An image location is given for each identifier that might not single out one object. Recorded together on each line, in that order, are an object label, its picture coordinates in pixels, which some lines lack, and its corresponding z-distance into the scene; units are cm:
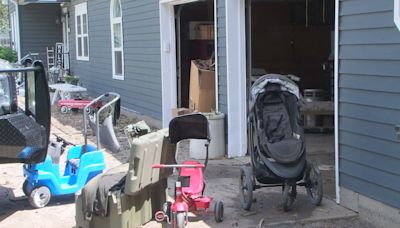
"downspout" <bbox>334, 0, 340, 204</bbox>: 572
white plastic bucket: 838
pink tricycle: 504
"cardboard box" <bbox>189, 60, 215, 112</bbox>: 971
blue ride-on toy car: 617
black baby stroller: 563
